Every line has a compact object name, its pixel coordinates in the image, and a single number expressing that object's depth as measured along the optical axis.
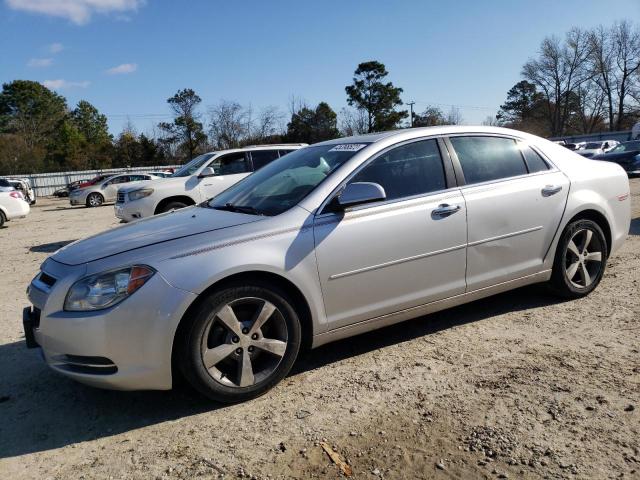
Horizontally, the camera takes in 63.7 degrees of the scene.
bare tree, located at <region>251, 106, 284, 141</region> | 52.65
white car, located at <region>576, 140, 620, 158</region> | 28.87
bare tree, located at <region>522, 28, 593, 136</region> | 68.19
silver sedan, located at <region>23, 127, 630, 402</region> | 2.89
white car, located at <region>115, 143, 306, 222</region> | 10.05
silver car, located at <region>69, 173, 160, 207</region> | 24.98
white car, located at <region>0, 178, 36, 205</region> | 27.78
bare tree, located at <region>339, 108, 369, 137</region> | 54.34
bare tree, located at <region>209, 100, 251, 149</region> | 52.28
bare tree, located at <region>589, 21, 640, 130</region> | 63.59
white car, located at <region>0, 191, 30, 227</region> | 15.66
